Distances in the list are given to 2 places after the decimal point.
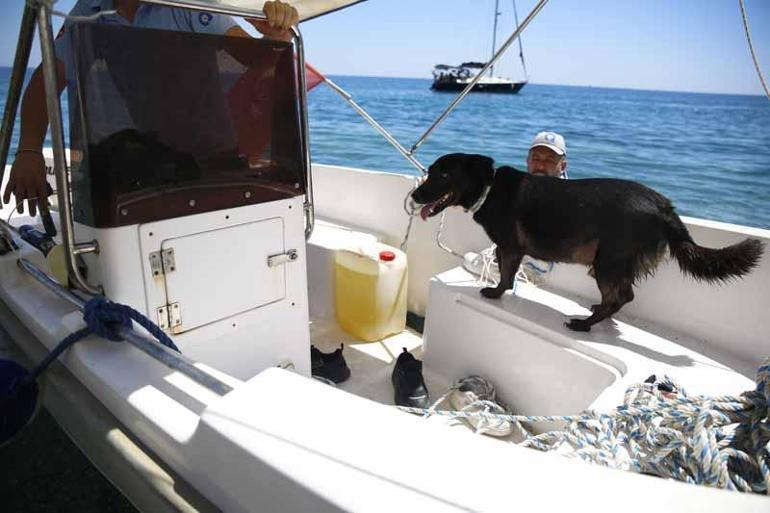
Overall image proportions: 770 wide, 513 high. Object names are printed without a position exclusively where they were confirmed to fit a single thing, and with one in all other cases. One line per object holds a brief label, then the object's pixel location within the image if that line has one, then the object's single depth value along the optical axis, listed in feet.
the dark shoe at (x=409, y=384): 7.30
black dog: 6.15
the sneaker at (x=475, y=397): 6.66
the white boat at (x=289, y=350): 2.26
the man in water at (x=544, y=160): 8.58
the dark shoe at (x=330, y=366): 7.91
